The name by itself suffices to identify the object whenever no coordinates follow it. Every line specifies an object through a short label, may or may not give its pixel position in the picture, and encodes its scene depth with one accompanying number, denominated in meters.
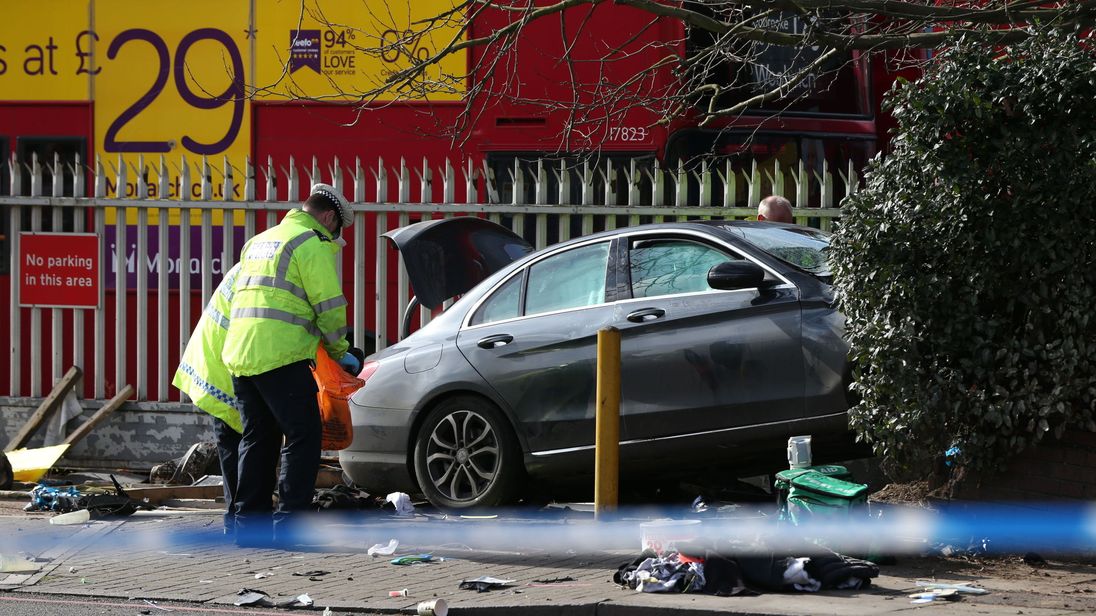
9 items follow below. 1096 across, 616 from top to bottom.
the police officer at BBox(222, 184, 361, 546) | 15.02
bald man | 18.80
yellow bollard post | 14.72
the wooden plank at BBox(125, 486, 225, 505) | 18.28
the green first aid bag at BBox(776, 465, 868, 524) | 13.48
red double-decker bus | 21.59
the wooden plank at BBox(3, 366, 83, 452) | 22.14
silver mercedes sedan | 15.11
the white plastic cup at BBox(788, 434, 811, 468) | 14.06
